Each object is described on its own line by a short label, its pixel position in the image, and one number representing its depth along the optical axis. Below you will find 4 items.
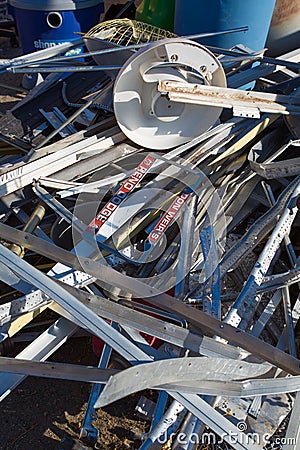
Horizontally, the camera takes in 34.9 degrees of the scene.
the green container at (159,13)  3.72
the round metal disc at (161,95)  2.31
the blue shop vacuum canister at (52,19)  4.05
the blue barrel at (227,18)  3.24
